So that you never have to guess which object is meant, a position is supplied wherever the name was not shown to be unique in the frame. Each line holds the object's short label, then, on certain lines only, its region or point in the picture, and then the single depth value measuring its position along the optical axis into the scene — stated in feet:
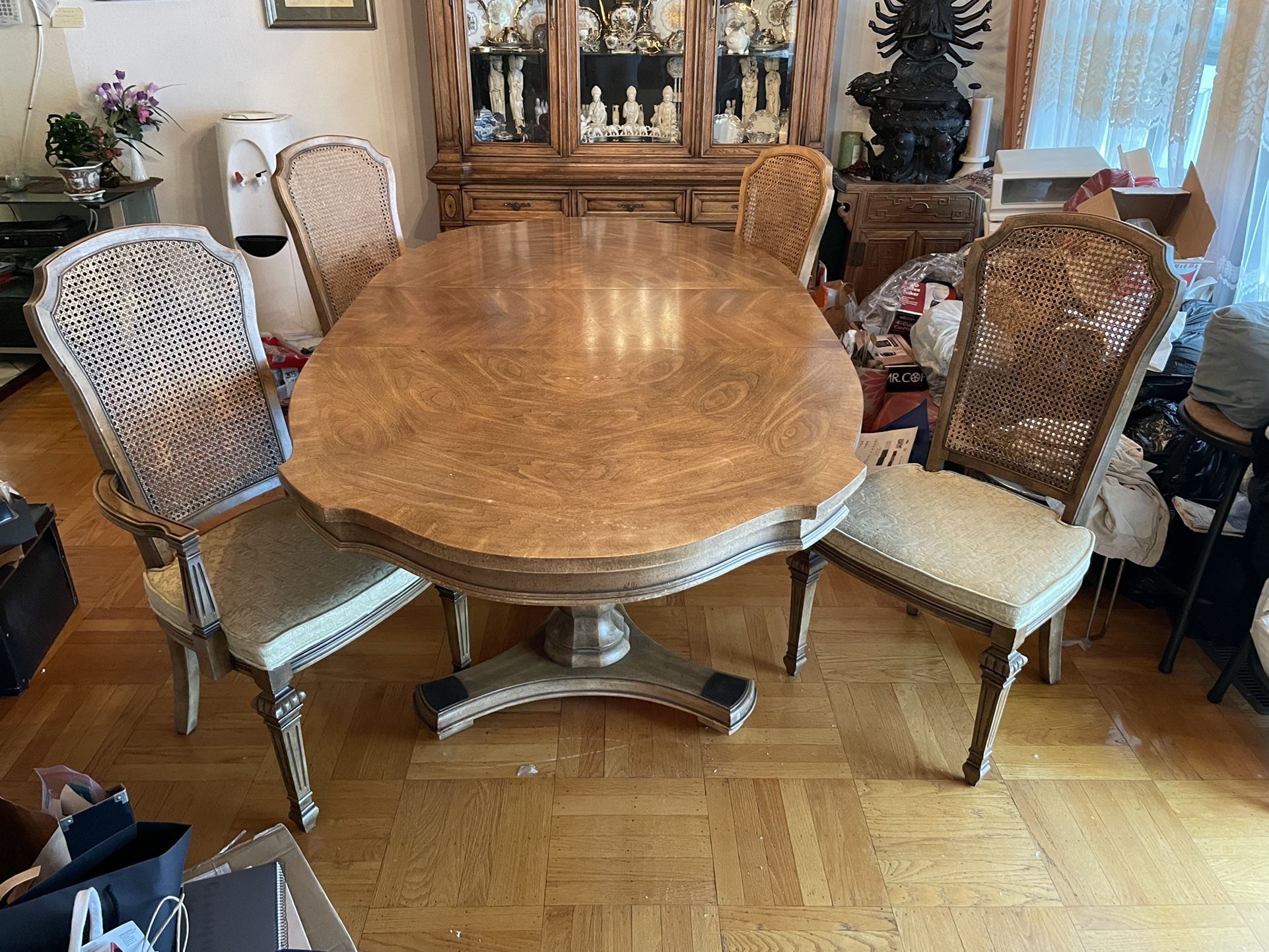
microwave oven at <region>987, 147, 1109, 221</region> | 9.12
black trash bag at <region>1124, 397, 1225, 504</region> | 7.10
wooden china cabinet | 10.74
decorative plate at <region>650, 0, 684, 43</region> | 10.75
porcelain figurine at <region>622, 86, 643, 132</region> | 11.16
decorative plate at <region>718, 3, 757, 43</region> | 10.73
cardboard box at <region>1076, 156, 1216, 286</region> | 7.40
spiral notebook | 4.21
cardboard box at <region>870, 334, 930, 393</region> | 8.87
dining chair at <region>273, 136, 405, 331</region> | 7.79
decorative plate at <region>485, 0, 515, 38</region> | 10.73
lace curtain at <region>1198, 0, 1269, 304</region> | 7.36
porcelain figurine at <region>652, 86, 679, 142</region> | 11.22
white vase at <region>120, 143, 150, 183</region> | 11.99
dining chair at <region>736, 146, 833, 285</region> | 8.18
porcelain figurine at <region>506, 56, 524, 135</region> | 10.99
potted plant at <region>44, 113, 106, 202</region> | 11.08
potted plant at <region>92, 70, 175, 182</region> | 11.62
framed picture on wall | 11.61
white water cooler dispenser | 11.61
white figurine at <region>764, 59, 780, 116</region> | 11.03
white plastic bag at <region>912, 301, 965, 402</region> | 8.45
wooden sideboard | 10.57
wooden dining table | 4.03
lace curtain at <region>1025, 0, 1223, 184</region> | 8.36
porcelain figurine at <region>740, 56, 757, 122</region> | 11.03
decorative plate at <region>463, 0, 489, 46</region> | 10.72
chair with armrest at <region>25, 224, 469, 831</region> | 4.99
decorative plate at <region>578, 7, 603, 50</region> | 10.79
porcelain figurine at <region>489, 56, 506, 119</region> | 11.01
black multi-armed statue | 10.60
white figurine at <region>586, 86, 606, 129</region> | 11.12
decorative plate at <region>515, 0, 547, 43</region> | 10.73
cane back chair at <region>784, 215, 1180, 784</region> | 5.35
